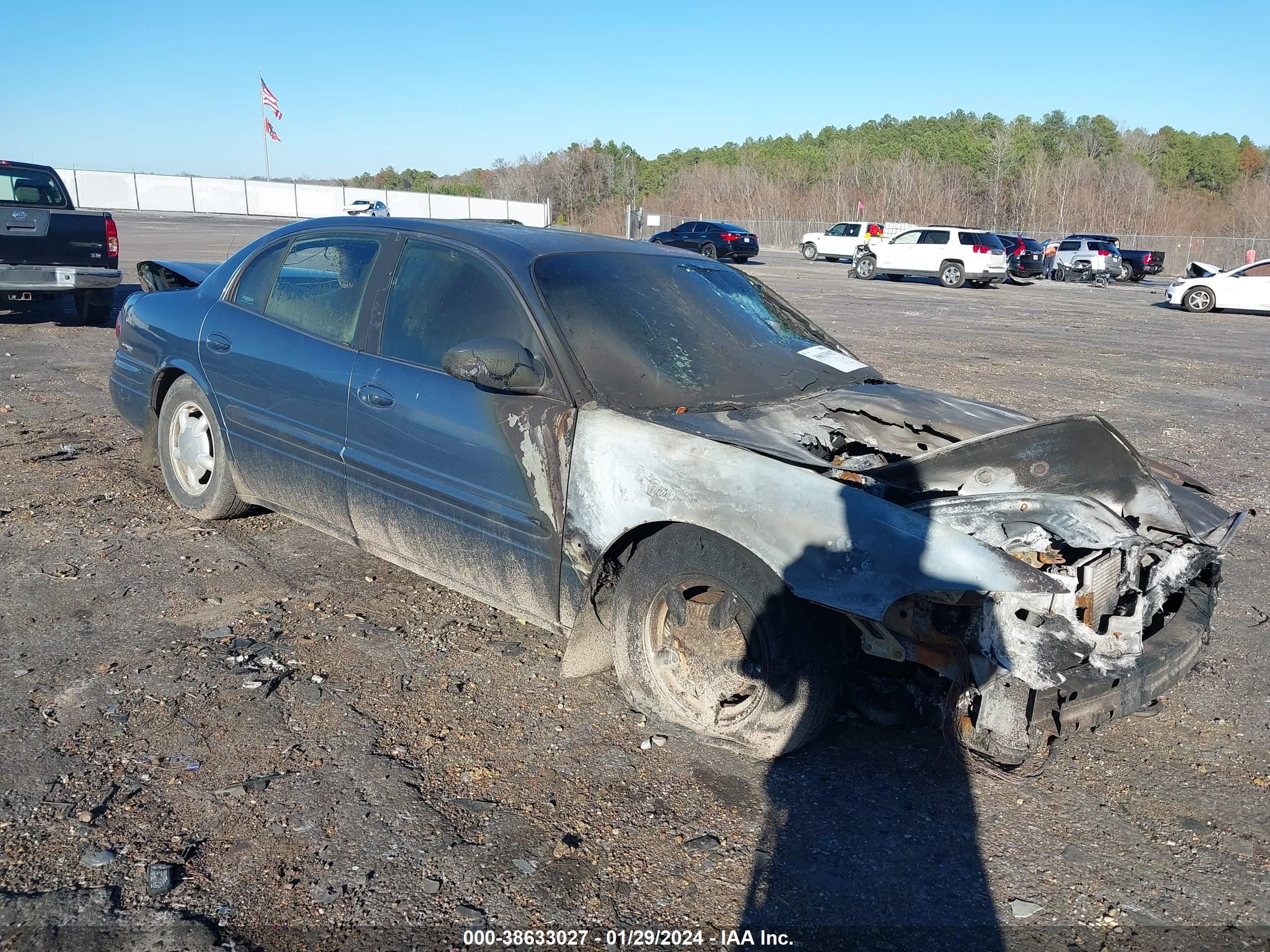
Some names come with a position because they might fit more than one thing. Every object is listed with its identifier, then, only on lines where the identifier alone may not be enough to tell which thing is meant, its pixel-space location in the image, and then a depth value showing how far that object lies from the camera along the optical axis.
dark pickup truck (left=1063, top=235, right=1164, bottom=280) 36.28
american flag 53.44
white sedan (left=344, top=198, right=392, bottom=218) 43.84
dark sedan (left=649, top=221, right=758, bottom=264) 33.28
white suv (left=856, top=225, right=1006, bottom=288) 29.17
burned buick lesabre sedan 2.85
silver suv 34.69
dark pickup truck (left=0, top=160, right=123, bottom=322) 11.20
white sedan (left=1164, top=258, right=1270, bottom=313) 22.61
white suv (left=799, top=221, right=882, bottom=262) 38.56
